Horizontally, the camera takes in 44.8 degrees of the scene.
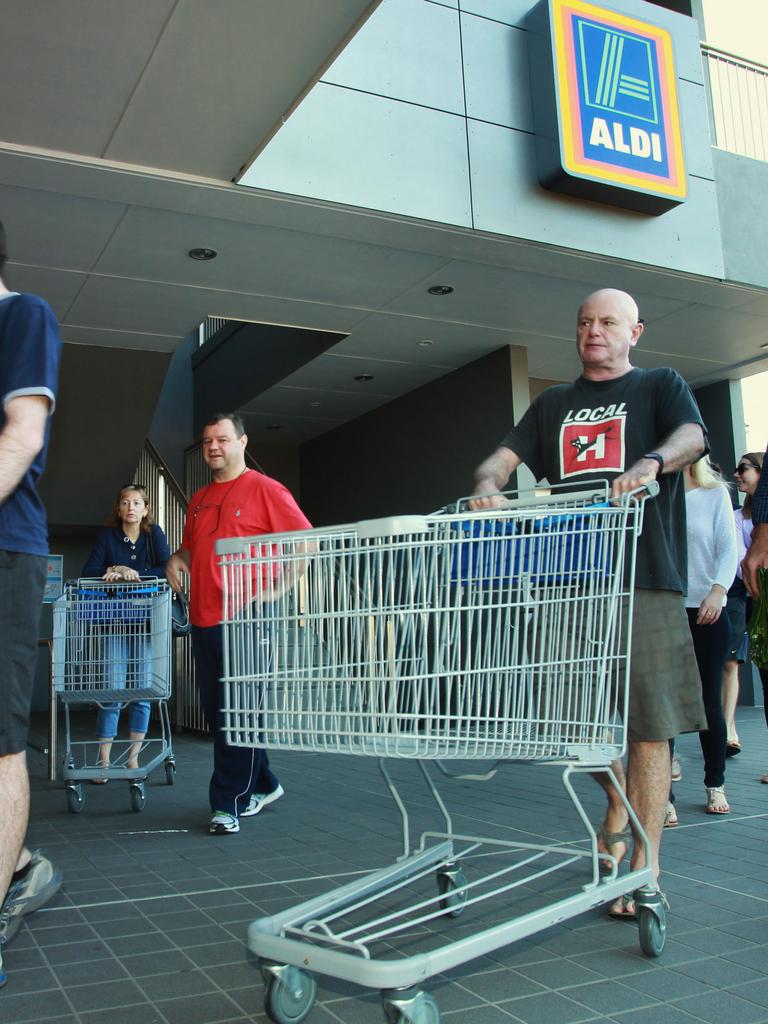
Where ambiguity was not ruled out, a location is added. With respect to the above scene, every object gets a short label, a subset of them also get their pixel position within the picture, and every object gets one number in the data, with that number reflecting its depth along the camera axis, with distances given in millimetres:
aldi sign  7207
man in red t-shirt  4480
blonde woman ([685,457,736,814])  4715
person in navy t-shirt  2441
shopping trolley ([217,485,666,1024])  2230
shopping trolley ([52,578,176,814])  5359
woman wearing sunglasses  6281
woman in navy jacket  5762
